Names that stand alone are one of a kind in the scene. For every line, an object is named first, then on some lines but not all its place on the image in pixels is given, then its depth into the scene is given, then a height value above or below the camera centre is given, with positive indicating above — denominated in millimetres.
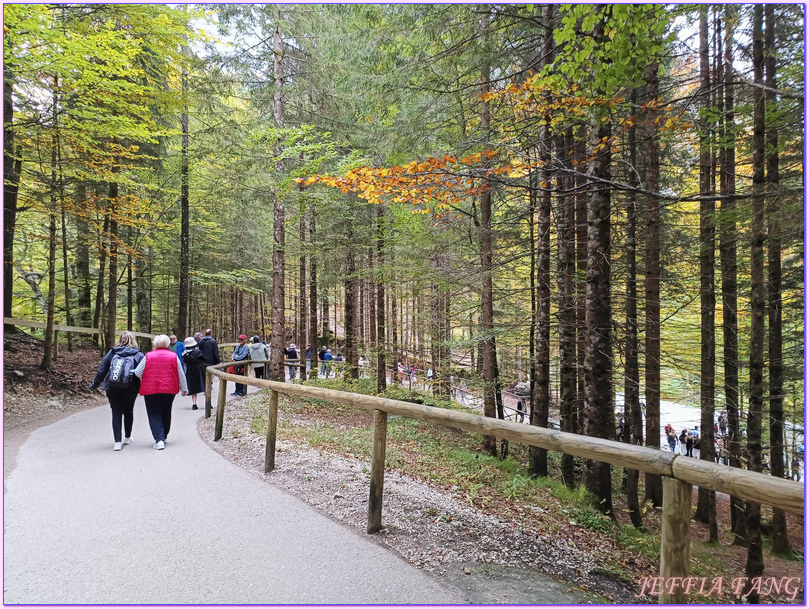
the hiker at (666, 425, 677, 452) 18609 -6204
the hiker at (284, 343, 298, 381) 19062 -2090
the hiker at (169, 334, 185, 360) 11602 -1091
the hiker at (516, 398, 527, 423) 18020 -4553
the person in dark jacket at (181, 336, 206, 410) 10269 -1504
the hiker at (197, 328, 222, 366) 10648 -1056
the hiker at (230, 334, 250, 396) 12173 -1343
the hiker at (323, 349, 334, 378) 19800 -2426
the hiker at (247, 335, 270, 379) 12500 -1285
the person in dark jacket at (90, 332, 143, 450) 6160 -1278
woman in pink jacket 6383 -1194
